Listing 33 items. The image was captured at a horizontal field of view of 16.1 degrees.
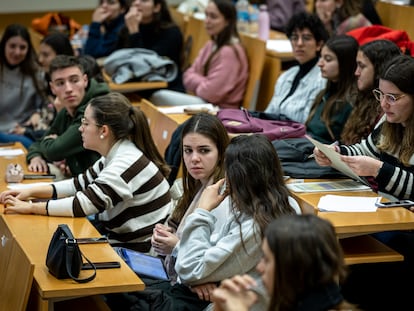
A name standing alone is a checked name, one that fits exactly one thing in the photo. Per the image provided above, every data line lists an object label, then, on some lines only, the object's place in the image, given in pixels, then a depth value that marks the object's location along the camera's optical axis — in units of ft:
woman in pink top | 30.83
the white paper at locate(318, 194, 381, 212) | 18.19
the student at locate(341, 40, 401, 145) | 22.81
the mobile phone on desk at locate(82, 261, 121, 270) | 16.59
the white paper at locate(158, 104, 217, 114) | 27.31
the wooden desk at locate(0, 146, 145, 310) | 15.73
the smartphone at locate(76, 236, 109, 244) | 18.03
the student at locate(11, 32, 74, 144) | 31.60
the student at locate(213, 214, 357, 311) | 11.26
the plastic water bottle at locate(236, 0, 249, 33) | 37.04
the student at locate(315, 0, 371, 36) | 30.20
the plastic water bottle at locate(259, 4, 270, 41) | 35.10
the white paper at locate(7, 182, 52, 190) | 21.50
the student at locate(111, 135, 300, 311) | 15.53
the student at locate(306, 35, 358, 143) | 24.43
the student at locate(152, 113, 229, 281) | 18.28
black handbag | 15.94
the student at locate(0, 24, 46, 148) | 32.78
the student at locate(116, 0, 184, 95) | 35.10
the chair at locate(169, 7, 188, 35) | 38.68
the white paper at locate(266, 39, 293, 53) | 31.93
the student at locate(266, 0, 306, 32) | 40.37
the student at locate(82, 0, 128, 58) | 37.59
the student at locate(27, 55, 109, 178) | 23.90
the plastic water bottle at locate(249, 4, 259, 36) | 37.11
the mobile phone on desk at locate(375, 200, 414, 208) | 18.44
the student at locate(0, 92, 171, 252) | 20.10
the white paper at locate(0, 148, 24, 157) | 25.66
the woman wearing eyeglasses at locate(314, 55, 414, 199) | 19.00
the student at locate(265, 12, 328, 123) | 26.96
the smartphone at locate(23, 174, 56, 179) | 22.98
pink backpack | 22.74
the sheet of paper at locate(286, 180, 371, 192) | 19.56
